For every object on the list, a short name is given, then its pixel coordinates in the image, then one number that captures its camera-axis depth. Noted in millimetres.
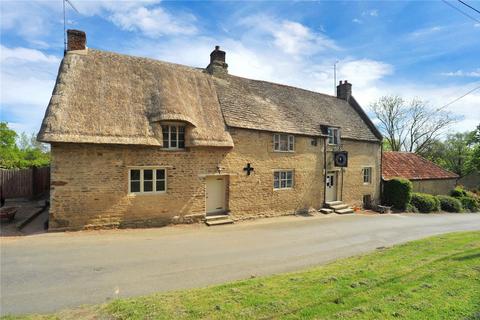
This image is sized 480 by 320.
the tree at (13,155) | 29473
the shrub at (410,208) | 20736
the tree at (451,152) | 46719
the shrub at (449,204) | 22656
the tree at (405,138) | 44078
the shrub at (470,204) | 23927
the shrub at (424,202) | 21312
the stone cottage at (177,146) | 11219
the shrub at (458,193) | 25833
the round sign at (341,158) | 18641
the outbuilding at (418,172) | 24219
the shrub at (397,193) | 20750
